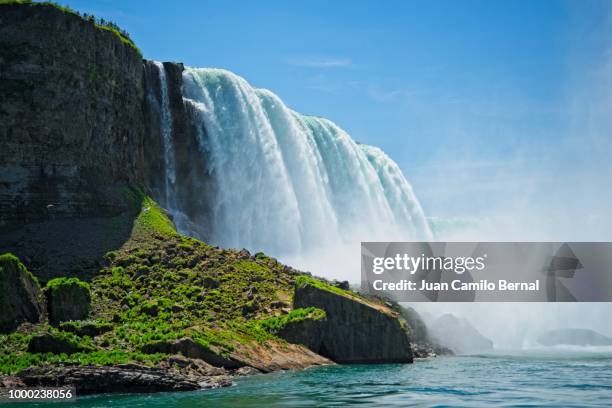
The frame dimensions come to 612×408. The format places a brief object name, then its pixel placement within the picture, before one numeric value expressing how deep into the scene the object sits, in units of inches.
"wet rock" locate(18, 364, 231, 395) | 1454.2
